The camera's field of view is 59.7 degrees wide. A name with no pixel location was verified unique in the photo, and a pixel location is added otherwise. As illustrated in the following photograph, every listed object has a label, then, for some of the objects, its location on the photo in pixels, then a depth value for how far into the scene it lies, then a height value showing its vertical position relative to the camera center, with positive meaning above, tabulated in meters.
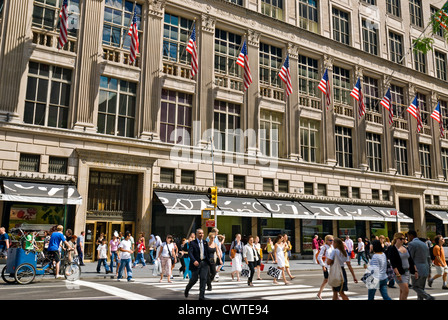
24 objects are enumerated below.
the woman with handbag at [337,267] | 9.48 -0.87
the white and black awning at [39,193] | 18.78 +1.75
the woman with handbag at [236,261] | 15.67 -1.22
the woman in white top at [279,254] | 15.05 -0.91
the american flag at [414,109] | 32.10 +10.04
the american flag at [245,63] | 25.50 +10.83
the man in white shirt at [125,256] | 14.95 -1.03
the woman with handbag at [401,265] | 9.51 -0.81
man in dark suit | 10.44 -0.81
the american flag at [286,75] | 27.43 +10.81
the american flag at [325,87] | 28.83 +10.84
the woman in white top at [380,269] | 9.09 -0.87
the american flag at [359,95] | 29.50 +10.28
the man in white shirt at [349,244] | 23.19 -0.76
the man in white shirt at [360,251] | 23.89 -1.20
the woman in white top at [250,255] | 14.93 -0.95
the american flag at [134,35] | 22.50 +11.05
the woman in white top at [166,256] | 15.21 -1.06
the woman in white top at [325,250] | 12.43 -0.63
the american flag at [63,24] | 20.55 +10.63
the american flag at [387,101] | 31.98 +10.57
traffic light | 20.55 +1.81
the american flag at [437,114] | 34.45 +10.36
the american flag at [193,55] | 24.02 +10.76
